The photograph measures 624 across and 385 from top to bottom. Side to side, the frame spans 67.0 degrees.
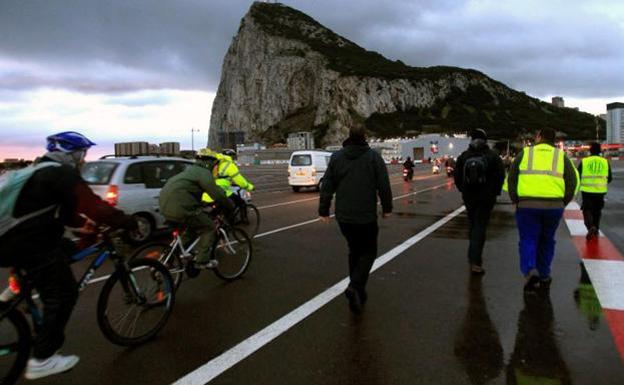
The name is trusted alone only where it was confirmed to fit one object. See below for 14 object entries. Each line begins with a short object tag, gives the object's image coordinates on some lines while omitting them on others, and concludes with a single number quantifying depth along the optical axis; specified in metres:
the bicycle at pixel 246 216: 9.87
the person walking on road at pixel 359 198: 4.74
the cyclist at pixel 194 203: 5.33
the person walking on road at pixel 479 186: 6.10
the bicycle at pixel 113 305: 3.16
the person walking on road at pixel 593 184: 8.34
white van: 21.22
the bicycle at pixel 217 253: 4.99
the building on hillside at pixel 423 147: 115.31
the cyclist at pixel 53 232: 3.05
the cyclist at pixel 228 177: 8.63
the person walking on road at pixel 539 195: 5.24
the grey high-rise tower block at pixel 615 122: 128.14
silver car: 8.41
